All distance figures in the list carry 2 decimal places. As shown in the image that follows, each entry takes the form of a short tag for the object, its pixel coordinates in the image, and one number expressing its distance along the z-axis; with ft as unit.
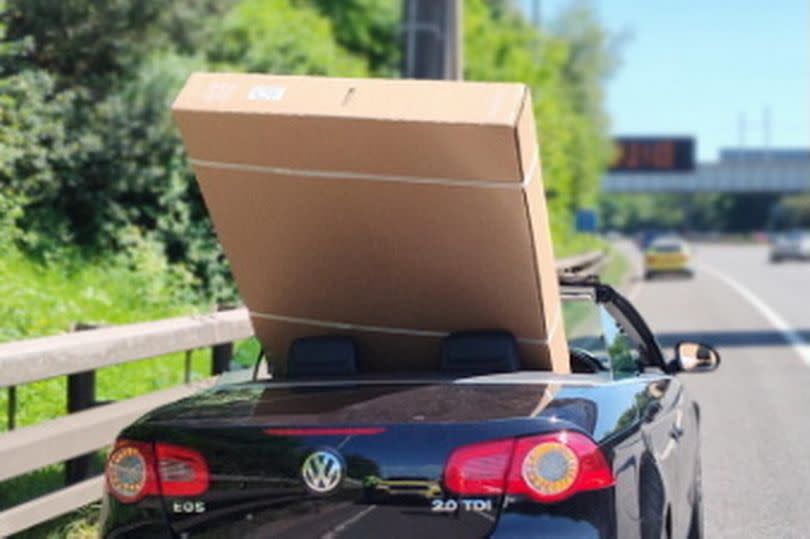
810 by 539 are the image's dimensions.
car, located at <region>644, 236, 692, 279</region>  262.20
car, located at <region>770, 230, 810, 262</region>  379.39
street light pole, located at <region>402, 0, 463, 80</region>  81.79
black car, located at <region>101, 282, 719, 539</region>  22.34
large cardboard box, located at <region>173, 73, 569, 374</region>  24.98
